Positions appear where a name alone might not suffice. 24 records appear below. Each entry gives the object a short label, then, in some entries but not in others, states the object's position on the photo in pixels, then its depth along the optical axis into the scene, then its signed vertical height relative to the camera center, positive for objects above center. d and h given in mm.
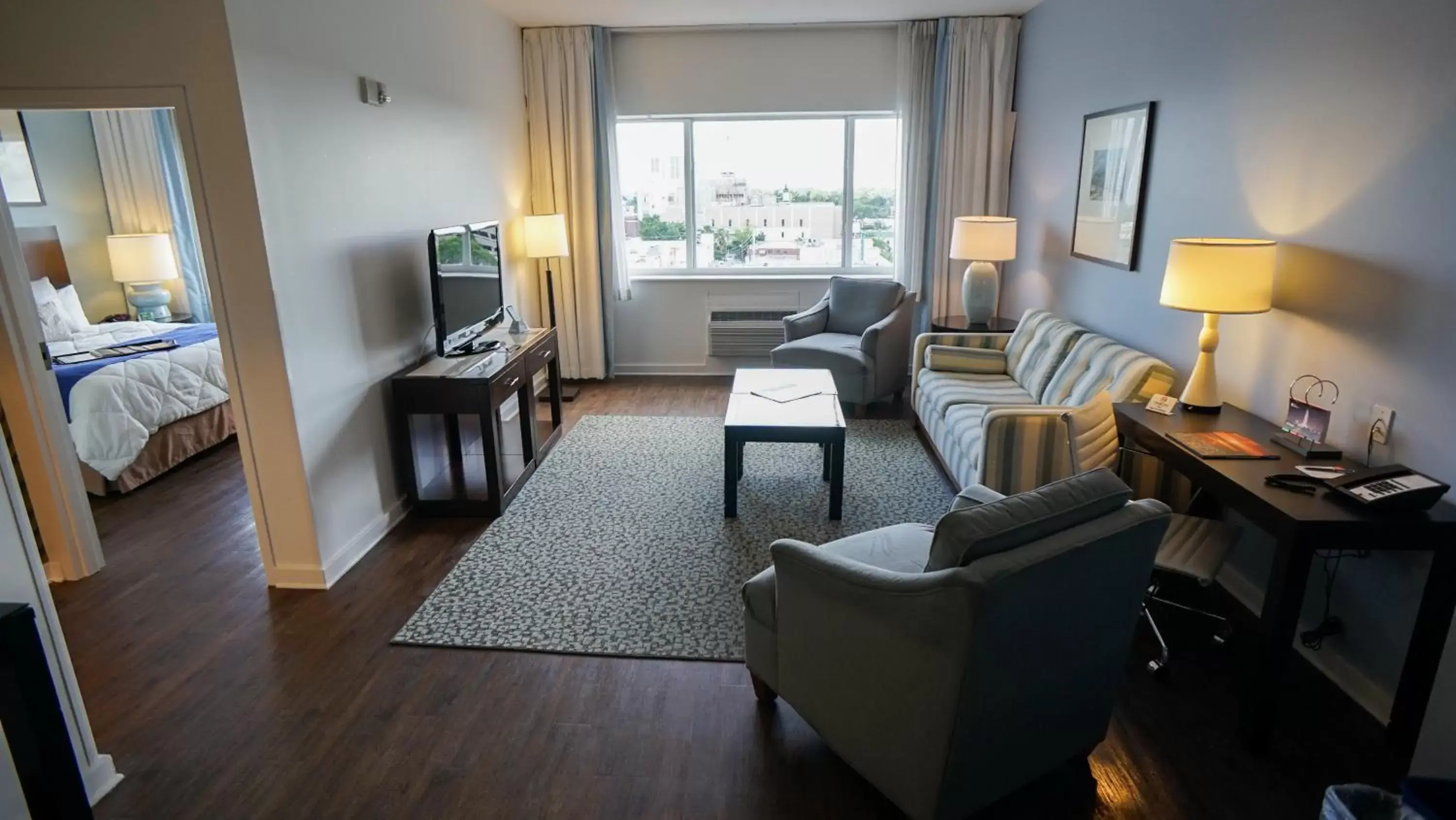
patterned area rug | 2699 -1418
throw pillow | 4426 -874
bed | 3805 -934
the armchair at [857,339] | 5035 -903
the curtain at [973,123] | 5230 +559
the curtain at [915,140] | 5316 +452
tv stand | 3498 -1091
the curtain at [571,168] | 5469 +313
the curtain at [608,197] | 5484 +92
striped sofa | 3047 -898
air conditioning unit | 6086 -944
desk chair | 2262 -1022
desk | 1876 -900
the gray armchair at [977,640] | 1561 -952
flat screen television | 3652 -358
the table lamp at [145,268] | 5457 -359
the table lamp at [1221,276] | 2428 -240
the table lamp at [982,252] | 4738 -293
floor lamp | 5262 -175
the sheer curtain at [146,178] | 5547 +289
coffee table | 3439 -973
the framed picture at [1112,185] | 3586 +82
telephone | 1865 -717
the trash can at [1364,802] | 1508 -1168
